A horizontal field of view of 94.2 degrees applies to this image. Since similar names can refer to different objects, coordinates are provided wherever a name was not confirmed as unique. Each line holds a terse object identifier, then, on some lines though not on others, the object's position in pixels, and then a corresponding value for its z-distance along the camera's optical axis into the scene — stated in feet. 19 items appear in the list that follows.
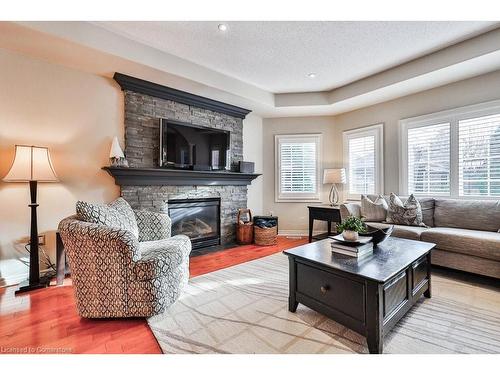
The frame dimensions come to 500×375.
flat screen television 10.85
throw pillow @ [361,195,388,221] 11.21
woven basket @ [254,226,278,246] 13.21
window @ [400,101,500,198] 9.85
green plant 6.30
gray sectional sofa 7.58
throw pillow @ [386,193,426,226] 10.13
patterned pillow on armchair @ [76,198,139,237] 6.19
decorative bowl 6.51
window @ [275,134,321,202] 15.66
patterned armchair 5.69
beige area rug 4.89
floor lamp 7.39
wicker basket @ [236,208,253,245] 13.52
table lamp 13.93
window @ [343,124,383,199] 13.46
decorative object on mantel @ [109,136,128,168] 9.50
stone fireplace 10.15
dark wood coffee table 4.65
